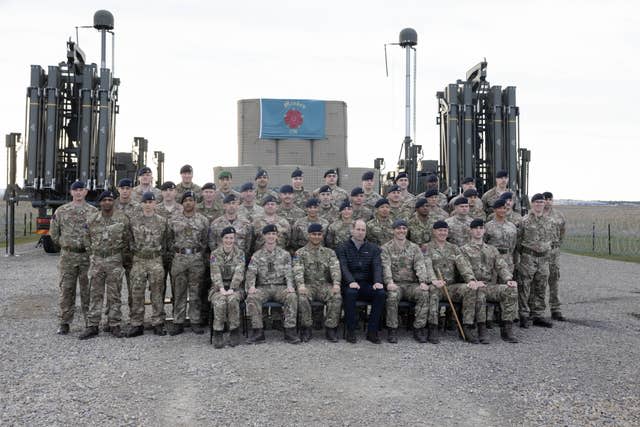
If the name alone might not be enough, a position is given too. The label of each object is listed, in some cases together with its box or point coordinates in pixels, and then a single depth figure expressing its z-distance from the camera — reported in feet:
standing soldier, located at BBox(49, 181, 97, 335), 19.75
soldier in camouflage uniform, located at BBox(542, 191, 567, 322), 23.21
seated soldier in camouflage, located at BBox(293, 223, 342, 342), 19.07
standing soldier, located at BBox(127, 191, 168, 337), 19.72
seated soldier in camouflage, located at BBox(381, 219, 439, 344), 19.35
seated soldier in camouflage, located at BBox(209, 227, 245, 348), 18.10
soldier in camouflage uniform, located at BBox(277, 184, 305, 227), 23.12
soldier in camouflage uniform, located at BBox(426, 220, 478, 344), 19.47
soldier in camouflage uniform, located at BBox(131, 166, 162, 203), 23.90
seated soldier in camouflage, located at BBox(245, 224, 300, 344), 18.76
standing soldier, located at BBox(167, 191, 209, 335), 20.18
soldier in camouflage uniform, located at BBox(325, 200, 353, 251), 21.77
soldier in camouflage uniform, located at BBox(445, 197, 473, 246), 22.02
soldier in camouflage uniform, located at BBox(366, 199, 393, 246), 21.88
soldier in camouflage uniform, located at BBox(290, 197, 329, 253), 21.57
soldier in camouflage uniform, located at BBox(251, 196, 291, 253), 21.24
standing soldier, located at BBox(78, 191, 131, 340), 19.53
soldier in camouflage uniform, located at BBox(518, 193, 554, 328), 22.45
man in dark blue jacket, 19.03
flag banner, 35.55
